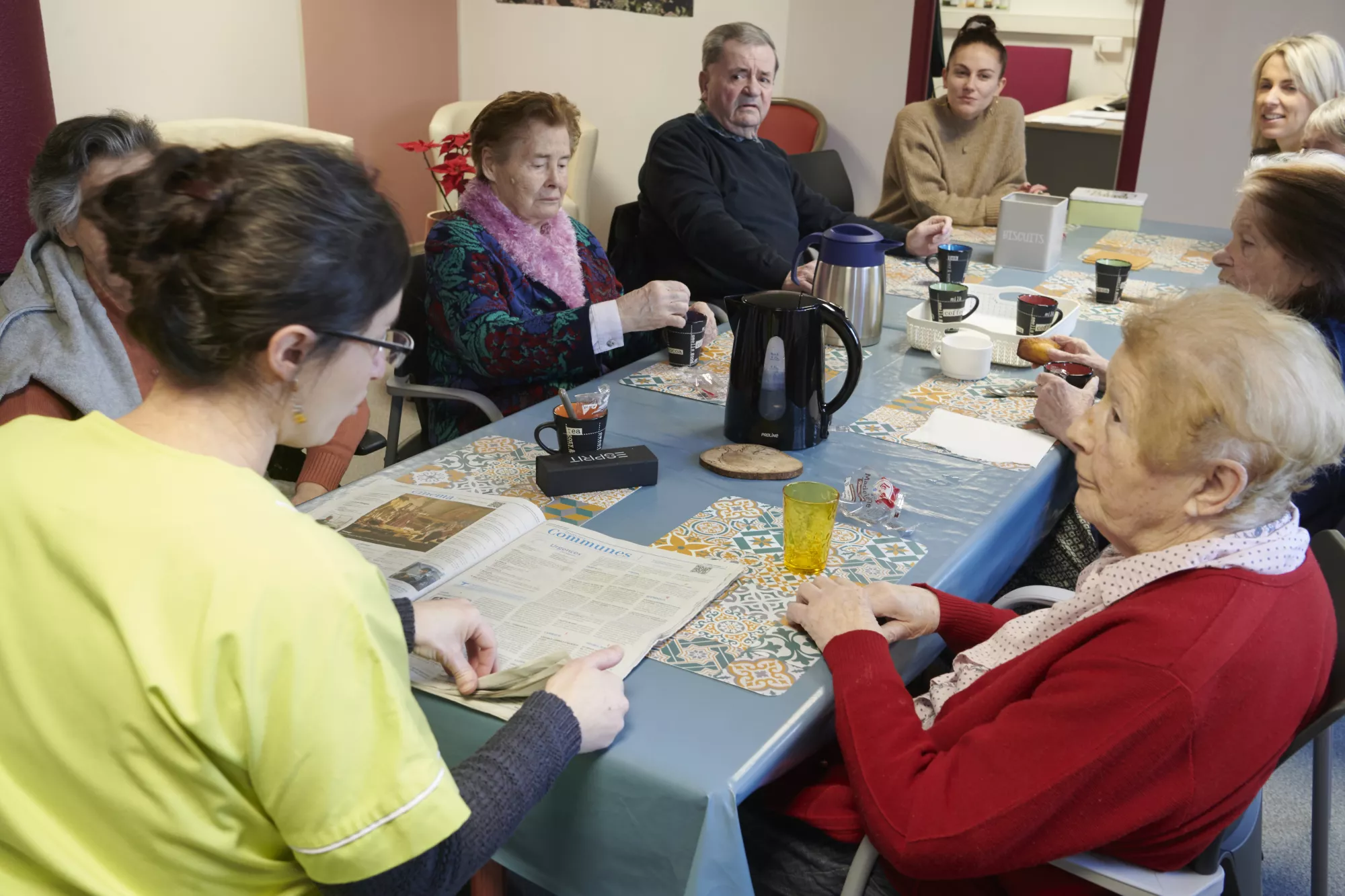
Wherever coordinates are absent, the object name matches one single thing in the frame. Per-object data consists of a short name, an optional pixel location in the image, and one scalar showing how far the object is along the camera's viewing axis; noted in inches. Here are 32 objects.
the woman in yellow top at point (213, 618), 29.9
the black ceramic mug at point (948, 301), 91.7
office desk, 217.3
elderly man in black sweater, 119.3
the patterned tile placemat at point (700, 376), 80.5
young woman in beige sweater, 153.1
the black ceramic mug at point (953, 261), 108.3
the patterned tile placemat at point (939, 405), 75.1
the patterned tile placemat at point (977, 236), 137.3
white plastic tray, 88.9
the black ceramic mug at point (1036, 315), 89.4
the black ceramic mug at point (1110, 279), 108.2
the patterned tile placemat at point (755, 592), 46.0
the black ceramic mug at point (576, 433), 63.9
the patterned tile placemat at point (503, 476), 60.9
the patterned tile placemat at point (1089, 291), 105.9
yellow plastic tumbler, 52.5
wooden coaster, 65.2
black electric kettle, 66.8
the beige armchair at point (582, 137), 189.8
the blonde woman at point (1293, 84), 140.6
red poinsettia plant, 147.8
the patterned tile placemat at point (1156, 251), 126.9
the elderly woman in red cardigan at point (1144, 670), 37.4
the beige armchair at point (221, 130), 147.6
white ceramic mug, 85.2
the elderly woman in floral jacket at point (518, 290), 84.5
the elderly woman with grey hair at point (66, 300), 67.8
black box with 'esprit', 61.9
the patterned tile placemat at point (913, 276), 112.7
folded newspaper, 46.9
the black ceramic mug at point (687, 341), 84.6
